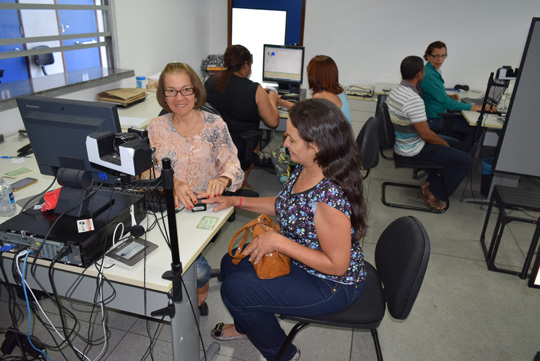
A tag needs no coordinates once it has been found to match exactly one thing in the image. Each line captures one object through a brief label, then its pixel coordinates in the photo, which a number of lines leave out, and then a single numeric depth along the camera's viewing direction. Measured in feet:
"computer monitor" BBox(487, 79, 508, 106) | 11.68
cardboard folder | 9.94
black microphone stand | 3.51
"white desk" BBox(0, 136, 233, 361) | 4.27
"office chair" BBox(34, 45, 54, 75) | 14.19
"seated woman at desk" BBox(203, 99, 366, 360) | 4.64
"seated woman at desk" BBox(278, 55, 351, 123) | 9.49
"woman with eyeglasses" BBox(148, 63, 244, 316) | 6.14
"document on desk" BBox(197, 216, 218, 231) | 5.21
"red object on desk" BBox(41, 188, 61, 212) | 4.74
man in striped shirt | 10.06
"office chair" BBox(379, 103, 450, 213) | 10.58
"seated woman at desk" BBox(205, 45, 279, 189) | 9.76
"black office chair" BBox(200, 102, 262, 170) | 9.91
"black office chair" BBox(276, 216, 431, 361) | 4.63
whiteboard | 8.64
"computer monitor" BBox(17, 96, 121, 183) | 4.46
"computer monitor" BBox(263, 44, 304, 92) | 13.51
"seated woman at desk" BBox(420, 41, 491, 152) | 12.16
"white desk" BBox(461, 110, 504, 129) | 10.85
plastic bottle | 5.21
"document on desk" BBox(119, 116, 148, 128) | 8.48
